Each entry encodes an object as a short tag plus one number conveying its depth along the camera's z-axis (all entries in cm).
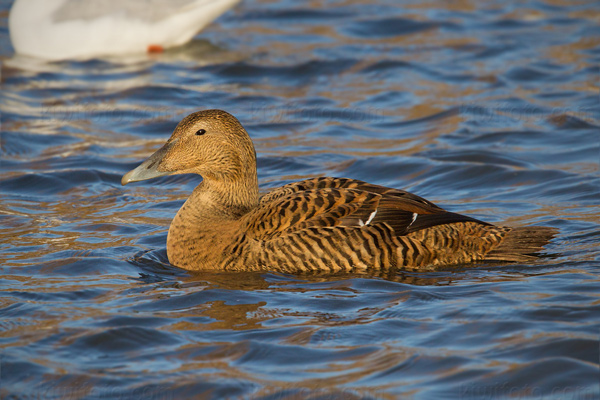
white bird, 2306
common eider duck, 1202
